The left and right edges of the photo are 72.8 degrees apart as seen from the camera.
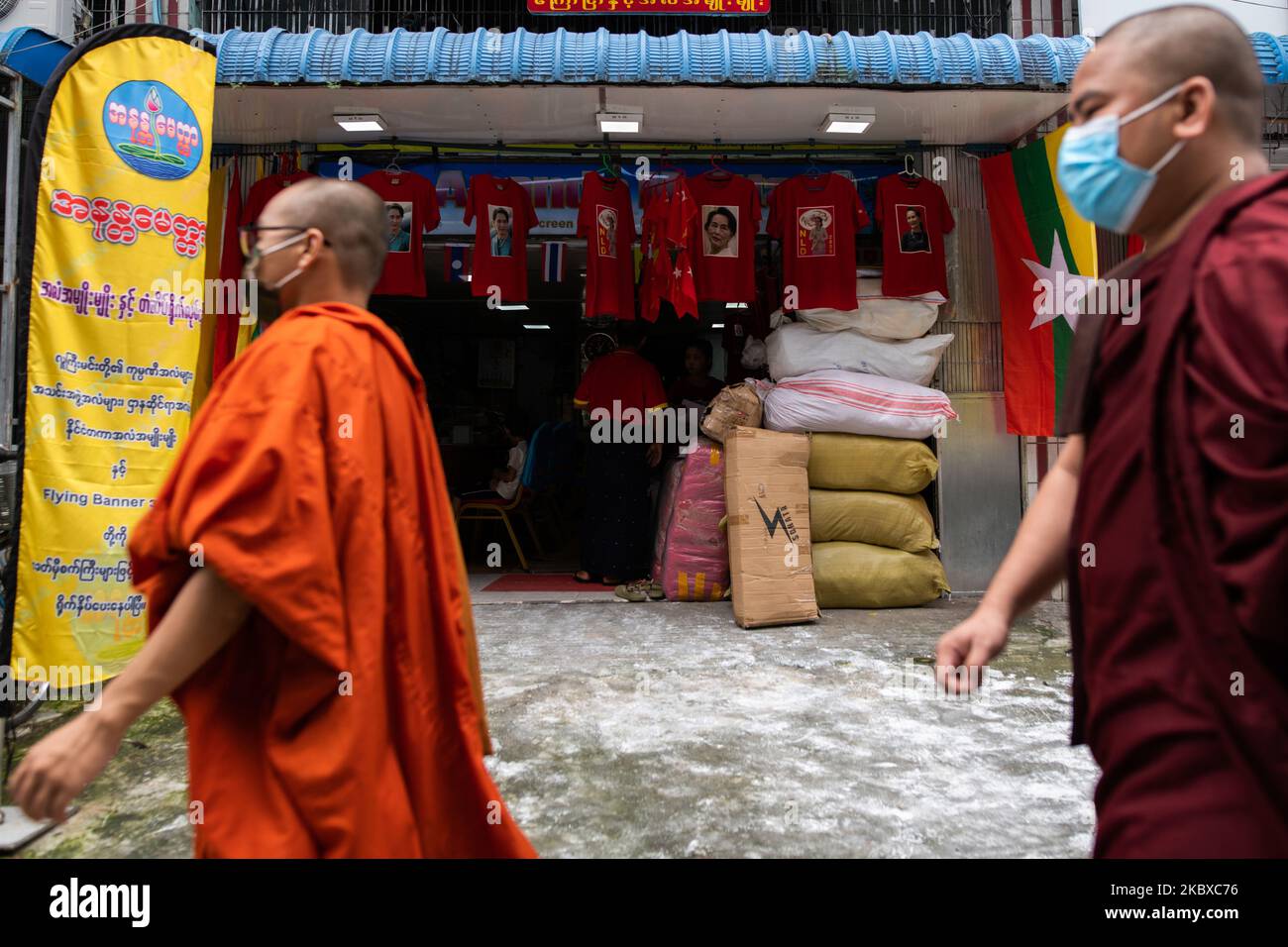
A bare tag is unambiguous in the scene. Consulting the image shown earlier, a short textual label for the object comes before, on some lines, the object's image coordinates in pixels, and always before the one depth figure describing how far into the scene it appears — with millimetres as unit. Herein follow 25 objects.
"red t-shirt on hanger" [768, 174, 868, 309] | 6570
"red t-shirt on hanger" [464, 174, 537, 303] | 6723
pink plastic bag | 6402
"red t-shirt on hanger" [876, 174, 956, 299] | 6617
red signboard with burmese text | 6508
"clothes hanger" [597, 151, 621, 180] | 6793
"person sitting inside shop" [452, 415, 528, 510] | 8109
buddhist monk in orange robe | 1364
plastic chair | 7988
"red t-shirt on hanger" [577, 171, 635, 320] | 6668
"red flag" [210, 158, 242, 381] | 6598
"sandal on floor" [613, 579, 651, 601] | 6668
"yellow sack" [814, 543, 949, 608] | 6230
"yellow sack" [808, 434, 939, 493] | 6289
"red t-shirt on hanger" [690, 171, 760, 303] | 6707
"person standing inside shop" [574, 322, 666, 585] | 7238
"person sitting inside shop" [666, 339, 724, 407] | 7418
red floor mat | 7195
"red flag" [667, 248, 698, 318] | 6449
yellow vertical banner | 3332
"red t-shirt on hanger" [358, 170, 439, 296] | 6664
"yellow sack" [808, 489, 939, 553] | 6277
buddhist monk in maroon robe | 1121
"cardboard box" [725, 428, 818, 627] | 5824
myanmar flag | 6047
